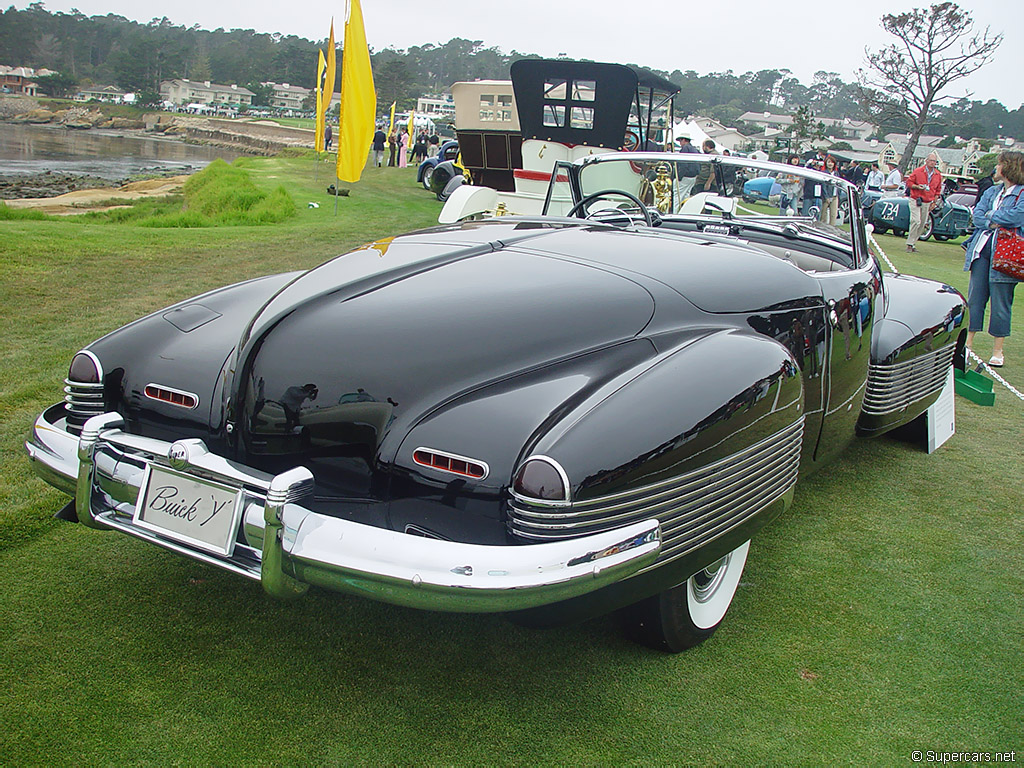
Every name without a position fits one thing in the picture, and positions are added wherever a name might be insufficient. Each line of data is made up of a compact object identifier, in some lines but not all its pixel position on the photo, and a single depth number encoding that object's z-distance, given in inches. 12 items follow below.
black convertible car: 69.1
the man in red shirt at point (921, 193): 571.5
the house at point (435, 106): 4056.8
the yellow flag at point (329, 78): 587.9
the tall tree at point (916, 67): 1512.1
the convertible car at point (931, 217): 662.5
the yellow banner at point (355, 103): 406.0
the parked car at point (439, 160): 808.3
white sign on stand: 166.6
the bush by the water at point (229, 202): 497.4
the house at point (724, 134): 3430.1
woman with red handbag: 226.5
